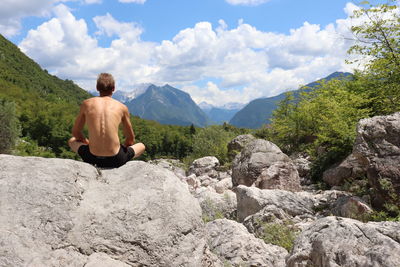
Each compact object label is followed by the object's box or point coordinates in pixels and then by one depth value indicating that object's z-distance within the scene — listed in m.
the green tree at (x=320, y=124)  13.84
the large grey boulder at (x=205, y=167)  20.86
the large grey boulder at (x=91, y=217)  3.65
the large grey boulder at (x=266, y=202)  9.11
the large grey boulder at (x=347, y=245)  4.38
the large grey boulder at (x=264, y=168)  12.25
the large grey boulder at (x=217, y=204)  9.55
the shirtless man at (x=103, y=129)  5.16
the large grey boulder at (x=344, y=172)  11.94
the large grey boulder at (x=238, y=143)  22.37
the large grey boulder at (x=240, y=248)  5.81
